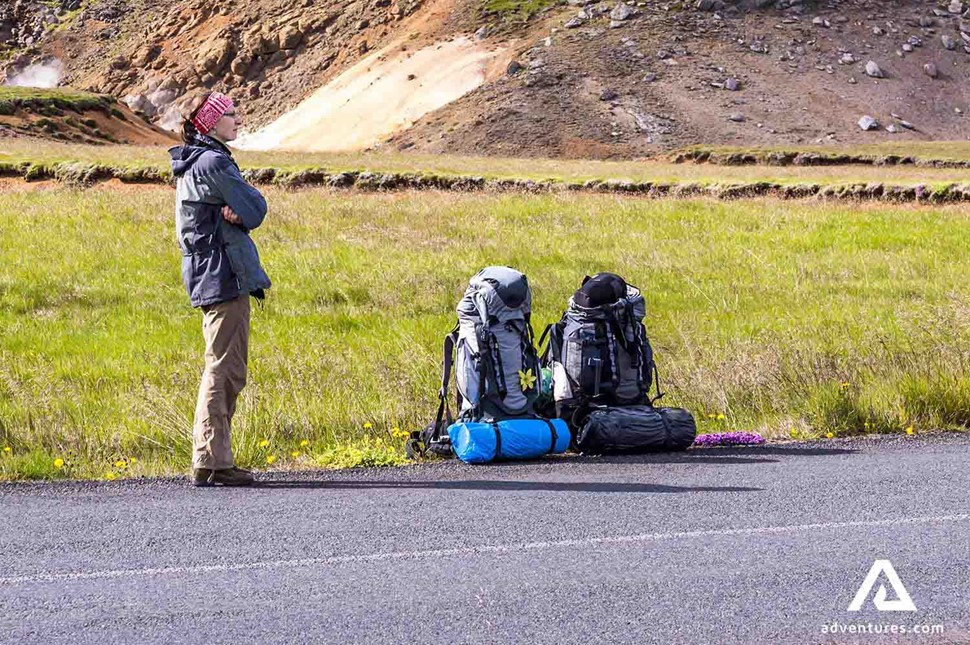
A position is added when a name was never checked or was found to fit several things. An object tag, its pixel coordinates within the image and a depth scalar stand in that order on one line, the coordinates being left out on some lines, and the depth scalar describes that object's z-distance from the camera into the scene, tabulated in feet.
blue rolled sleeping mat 53.98
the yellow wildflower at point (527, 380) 56.98
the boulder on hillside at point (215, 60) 598.34
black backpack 58.23
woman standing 47.83
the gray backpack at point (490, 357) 55.83
